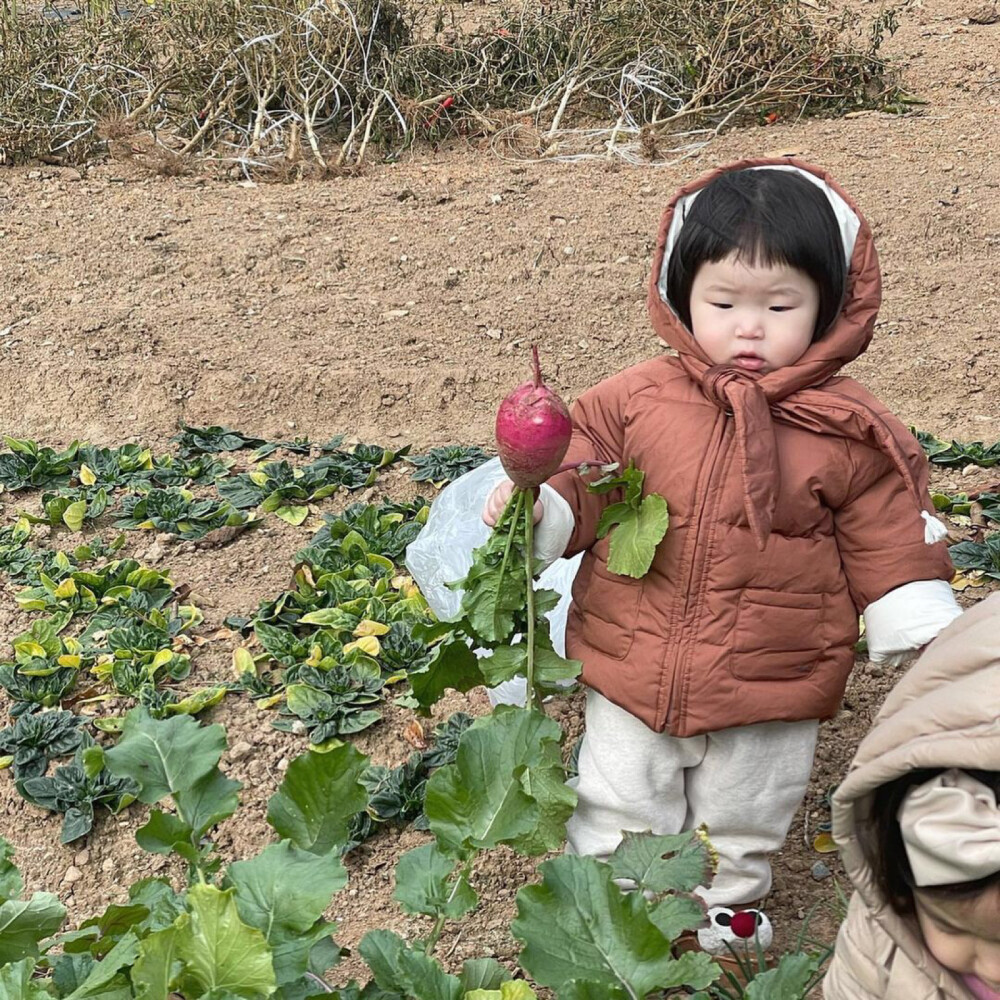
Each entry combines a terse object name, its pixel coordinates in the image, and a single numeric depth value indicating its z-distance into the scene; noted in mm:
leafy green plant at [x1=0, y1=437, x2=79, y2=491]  3900
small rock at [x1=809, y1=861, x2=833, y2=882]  2475
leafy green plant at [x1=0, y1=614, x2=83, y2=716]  3002
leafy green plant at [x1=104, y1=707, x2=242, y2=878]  1997
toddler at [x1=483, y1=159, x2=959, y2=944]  1967
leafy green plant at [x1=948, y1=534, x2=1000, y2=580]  3209
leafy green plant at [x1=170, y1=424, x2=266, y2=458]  4070
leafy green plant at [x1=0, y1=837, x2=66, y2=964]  1895
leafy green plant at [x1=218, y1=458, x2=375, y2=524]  3717
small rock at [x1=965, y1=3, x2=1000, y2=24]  7418
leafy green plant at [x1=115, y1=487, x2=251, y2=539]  3627
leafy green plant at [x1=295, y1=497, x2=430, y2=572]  3449
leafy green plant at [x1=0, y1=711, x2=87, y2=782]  2816
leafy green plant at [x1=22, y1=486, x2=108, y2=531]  3666
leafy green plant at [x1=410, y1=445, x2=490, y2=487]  3789
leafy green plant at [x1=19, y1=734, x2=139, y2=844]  2680
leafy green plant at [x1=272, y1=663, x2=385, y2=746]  2859
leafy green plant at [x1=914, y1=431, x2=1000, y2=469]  3734
